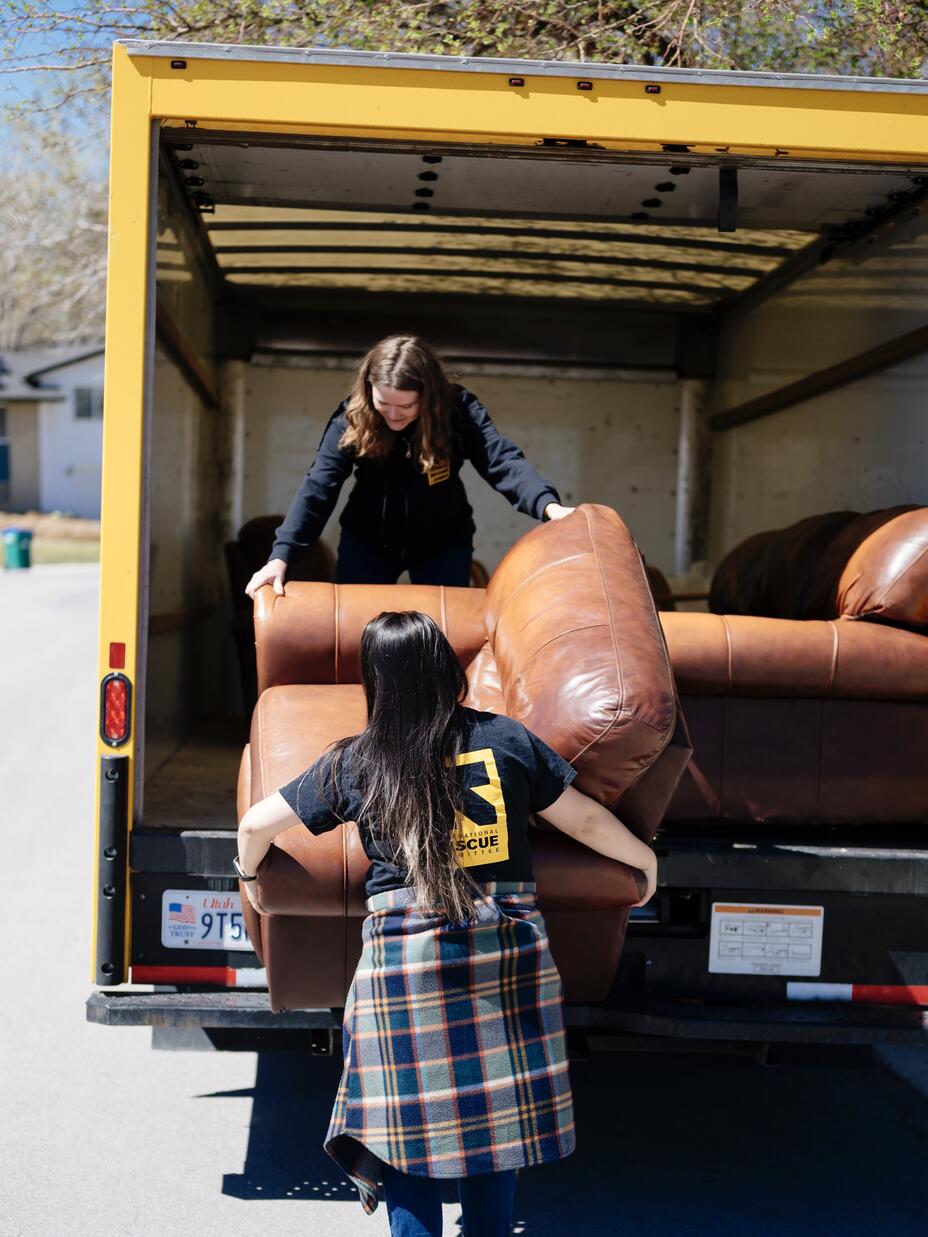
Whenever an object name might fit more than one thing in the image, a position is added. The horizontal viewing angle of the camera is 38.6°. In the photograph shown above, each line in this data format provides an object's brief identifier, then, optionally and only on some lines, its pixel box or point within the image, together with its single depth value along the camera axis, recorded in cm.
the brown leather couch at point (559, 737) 261
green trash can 2875
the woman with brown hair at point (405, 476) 371
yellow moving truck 317
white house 4469
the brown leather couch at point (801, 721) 331
